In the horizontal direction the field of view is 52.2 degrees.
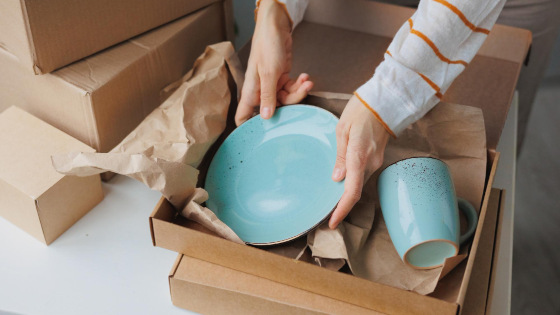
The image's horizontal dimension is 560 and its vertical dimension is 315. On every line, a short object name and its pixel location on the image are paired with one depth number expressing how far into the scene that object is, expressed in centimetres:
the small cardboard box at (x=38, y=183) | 75
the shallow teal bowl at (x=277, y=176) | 71
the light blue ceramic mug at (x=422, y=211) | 61
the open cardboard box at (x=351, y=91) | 60
